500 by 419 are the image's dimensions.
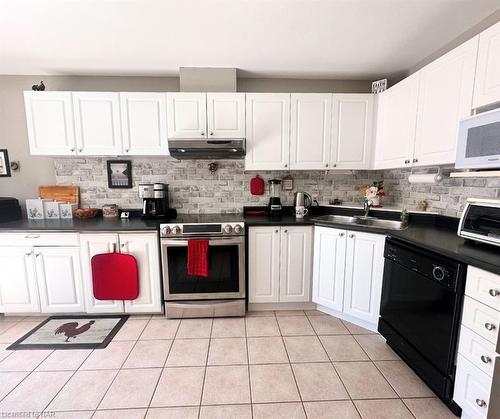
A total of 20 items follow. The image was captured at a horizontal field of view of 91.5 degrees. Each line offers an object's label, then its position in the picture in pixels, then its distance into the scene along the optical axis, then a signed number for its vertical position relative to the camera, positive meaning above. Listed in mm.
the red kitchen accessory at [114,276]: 2271 -877
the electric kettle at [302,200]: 2738 -189
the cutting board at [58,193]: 2762 -124
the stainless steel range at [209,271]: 2285 -853
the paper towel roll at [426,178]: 1995 +49
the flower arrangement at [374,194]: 2631 -113
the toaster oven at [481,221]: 1394 -225
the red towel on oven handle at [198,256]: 2260 -678
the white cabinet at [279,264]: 2404 -806
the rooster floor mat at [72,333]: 1998 -1326
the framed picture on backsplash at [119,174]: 2797 +96
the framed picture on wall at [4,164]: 2715 +199
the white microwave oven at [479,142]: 1346 +249
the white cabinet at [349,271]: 2076 -800
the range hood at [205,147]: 2318 +341
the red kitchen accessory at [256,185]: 2859 -24
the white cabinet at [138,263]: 2271 -784
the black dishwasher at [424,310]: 1389 -825
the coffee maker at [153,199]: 2615 -183
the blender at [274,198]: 2775 -174
